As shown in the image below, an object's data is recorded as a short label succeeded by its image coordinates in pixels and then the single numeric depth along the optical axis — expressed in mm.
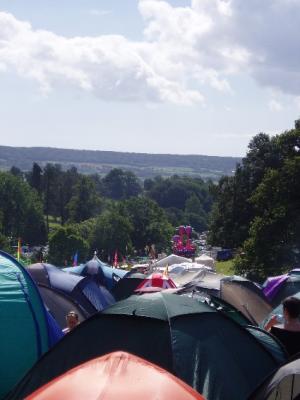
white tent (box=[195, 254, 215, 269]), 34797
